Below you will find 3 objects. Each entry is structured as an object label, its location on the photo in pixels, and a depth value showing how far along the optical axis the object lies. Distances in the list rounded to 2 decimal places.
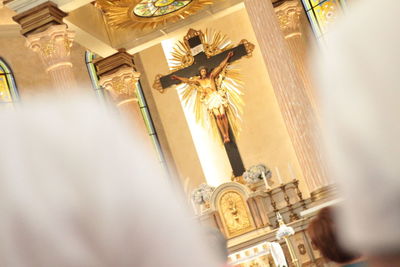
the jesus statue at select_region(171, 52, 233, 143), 14.36
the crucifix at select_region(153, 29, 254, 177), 14.30
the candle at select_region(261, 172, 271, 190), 11.76
